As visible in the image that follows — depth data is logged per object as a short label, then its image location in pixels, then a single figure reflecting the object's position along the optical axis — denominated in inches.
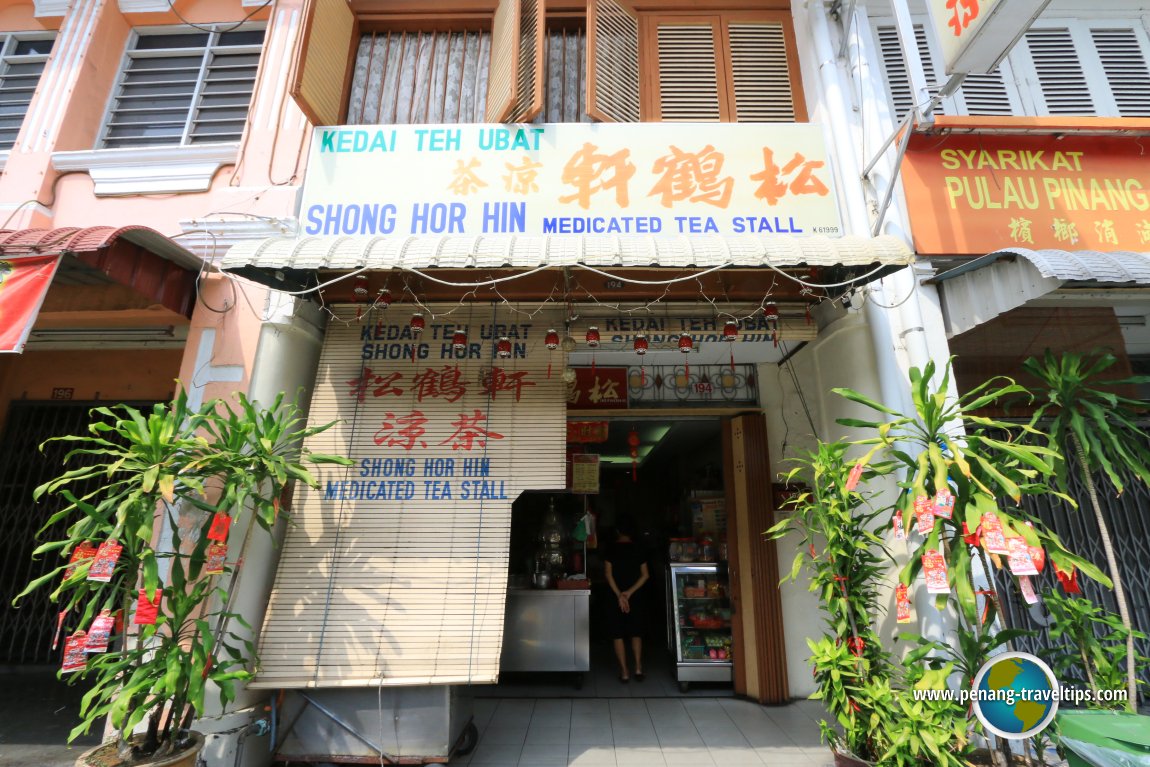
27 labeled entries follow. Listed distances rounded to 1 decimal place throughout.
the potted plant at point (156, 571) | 123.7
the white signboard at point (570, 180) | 191.6
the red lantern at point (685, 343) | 181.6
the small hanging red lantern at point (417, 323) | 180.9
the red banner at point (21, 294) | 149.6
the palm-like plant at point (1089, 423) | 135.4
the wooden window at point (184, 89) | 223.3
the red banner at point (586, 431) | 246.8
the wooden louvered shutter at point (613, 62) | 208.7
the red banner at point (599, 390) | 239.6
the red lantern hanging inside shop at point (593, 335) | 181.6
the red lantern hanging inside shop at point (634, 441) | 252.1
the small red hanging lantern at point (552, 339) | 186.0
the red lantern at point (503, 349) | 191.2
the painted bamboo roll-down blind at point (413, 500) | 157.6
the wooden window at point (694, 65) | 220.4
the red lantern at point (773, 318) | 187.6
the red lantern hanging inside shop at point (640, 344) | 180.9
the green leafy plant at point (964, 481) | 117.6
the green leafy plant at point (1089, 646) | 129.4
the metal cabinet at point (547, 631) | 225.5
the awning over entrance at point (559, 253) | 145.8
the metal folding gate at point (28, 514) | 227.6
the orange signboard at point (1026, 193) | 177.8
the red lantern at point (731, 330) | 187.6
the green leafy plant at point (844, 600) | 134.1
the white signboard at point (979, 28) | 136.8
